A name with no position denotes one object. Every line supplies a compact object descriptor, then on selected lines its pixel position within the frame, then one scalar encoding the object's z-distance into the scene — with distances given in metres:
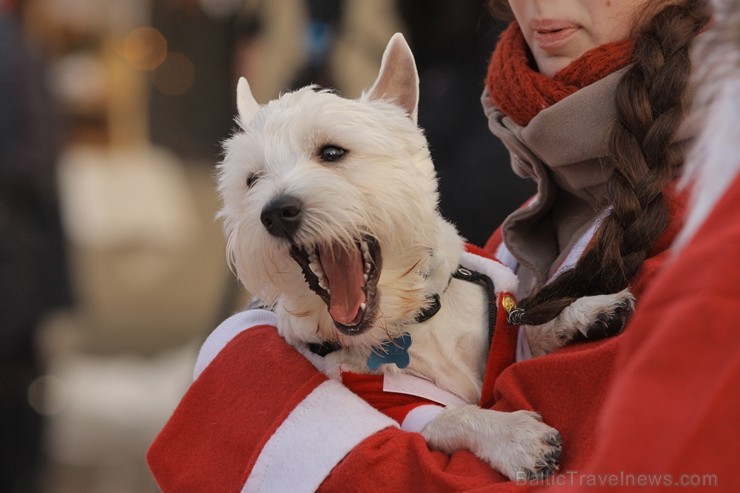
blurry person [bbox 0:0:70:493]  10.76
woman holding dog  3.82
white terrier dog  4.64
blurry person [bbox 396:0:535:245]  7.33
